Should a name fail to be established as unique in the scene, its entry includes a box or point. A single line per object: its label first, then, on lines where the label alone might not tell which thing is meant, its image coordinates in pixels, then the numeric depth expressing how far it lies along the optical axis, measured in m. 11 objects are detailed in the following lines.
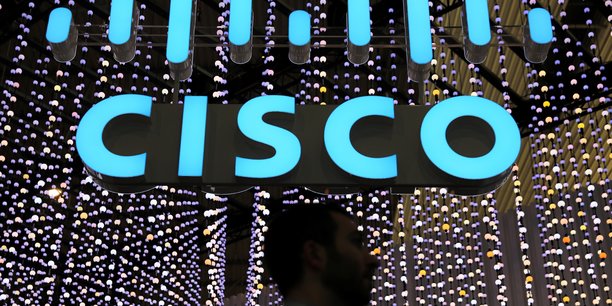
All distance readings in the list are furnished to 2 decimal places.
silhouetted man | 1.59
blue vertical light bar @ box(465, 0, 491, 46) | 4.38
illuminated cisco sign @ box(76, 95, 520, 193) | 3.92
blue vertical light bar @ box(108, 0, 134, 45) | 4.48
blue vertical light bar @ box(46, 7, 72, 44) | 4.63
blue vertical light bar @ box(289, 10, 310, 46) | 4.54
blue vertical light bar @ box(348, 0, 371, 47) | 4.51
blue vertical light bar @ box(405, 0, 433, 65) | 4.36
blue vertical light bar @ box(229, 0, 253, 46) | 4.52
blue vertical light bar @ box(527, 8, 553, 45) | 4.45
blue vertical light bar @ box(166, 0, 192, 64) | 4.41
